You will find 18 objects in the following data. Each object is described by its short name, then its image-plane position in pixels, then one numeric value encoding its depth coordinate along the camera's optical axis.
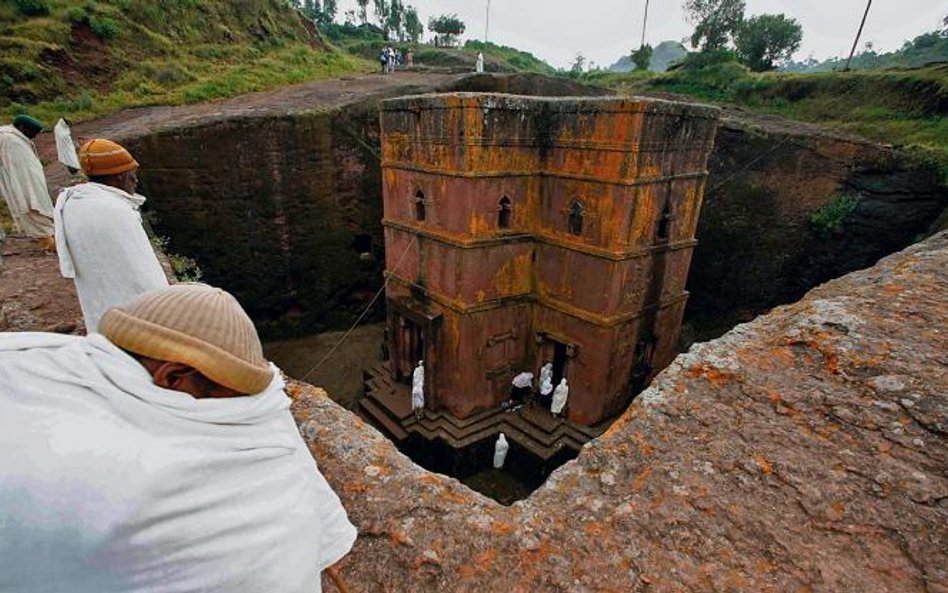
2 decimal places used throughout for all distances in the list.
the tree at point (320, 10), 43.31
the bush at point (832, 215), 10.95
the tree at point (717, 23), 23.64
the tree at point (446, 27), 41.19
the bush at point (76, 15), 13.53
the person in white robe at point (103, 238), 2.41
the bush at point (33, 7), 13.07
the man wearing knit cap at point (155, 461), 0.82
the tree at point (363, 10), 43.28
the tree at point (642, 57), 29.24
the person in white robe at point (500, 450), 8.56
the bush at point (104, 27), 13.88
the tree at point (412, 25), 42.94
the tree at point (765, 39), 23.48
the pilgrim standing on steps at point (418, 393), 9.12
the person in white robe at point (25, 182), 4.85
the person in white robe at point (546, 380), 8.97
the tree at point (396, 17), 41.91
